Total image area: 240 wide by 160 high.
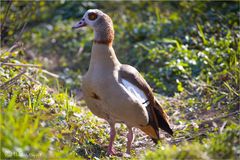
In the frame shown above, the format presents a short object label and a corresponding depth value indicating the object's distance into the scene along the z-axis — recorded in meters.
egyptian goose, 10.66
